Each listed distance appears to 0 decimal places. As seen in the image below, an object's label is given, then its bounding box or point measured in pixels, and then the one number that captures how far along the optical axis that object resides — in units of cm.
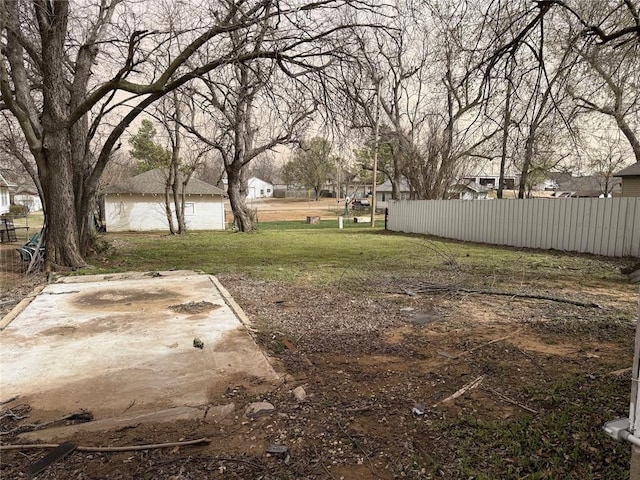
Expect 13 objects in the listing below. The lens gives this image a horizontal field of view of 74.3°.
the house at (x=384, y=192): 4925
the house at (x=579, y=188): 4999
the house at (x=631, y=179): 1599
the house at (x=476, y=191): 2646
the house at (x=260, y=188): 8218
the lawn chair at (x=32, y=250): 864
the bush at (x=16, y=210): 3588
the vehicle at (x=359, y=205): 4416
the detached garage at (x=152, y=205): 2358
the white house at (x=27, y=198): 4816
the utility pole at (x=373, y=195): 2327
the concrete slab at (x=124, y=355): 306
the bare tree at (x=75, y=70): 710
